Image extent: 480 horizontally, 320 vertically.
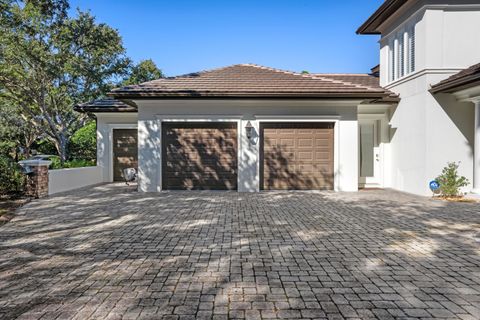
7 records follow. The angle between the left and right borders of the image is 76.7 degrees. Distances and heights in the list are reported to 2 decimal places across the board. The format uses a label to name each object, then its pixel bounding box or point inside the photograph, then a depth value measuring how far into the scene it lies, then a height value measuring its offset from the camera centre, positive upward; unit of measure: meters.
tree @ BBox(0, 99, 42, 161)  20.91 +1.86
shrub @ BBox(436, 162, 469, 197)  9.72 -0.77
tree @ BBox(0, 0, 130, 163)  16.00 +5.43
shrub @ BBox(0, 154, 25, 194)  9.48 -0.64
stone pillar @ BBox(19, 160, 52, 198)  9.57 -0.64
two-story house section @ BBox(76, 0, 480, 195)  10.27 +1.38
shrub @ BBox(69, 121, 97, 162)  19.53 +0.84
